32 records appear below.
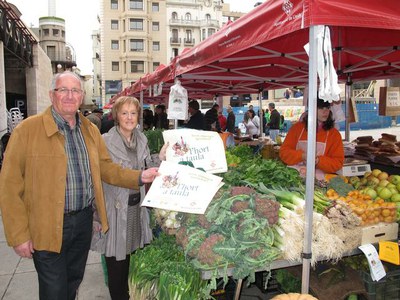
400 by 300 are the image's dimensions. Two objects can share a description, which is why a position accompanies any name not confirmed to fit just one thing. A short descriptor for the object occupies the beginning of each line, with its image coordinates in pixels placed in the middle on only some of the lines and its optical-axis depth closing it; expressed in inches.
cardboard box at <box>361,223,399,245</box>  101.3
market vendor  153.6
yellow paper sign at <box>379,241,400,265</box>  100.4
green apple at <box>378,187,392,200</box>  121.4
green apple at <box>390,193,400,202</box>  120.1
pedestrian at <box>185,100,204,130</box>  306.5
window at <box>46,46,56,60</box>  2623.0
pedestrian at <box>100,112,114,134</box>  324.7
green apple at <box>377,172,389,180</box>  142.5
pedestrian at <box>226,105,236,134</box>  619.5
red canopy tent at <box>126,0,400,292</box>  83.5
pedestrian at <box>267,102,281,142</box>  596.7
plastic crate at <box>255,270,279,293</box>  133.8
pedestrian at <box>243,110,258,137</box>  564.3
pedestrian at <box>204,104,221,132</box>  357.4
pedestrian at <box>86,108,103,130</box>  325.0
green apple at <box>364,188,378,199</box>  120.3
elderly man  91.6
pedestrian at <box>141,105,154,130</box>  570.2
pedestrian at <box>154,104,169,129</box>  549.1
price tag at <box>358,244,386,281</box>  98.3
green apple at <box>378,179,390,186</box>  129.8
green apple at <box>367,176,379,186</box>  137.9
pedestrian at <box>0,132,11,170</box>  426.4
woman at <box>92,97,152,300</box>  114.1
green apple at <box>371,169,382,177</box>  147.1
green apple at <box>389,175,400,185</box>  131.3
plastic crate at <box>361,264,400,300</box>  103.4
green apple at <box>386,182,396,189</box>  127.0
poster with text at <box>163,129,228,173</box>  106.1
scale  168.9
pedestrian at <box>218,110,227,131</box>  648.0
